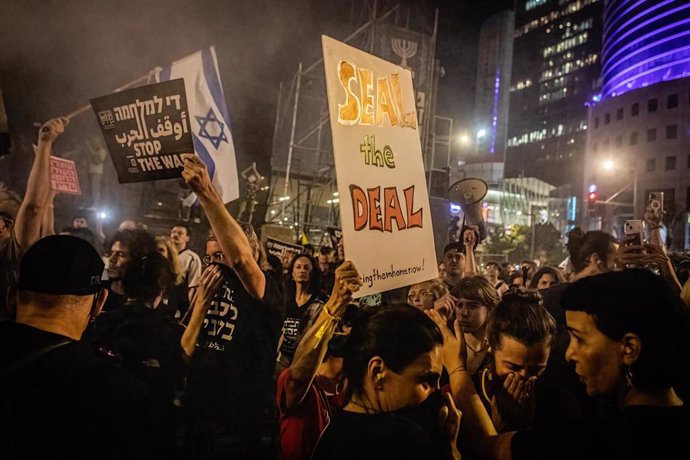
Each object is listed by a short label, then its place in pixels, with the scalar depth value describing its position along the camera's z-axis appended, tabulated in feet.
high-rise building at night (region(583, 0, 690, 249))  162.71
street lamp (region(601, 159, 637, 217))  173.72
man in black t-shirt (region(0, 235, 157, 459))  5.68
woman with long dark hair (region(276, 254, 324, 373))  12.98
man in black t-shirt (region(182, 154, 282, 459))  9.64
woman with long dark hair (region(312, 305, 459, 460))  5.74
